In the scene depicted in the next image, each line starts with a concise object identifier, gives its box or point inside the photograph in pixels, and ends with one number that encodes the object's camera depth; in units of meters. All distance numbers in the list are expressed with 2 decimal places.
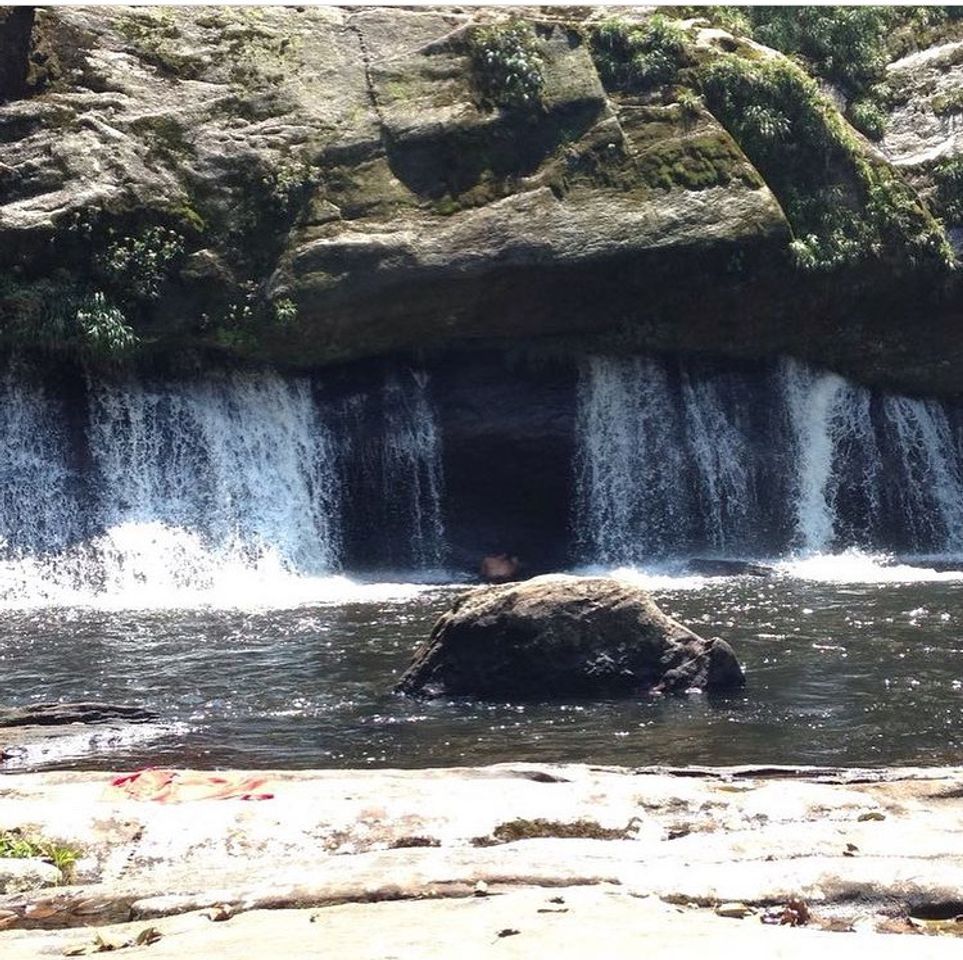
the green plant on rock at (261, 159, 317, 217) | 30.34
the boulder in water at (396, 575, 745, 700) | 15.80
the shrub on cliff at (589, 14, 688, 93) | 32.72
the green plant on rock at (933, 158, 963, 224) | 33.97
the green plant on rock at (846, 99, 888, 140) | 36.19
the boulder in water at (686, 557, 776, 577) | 28.61
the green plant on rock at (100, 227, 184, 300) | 28.94
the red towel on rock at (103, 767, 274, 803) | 9.90
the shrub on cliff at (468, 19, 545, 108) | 31.88
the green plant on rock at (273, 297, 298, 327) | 29.73
